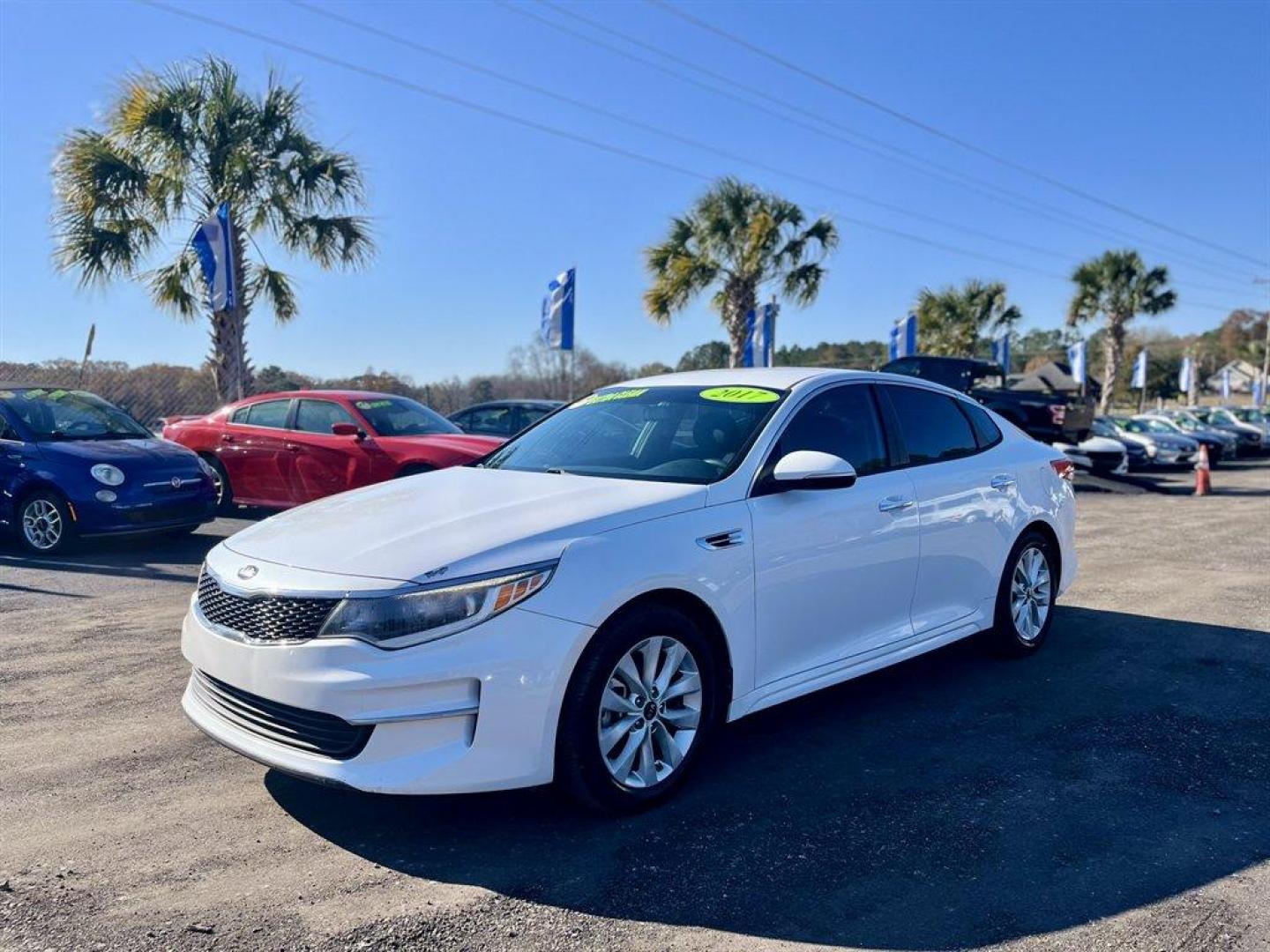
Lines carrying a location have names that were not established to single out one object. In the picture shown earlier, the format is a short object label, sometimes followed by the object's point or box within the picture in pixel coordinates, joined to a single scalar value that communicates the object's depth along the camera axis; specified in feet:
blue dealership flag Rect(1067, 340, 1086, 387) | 109.50
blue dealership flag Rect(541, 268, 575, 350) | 64.44
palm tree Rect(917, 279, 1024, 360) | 121.39
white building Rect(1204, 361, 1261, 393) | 257.55
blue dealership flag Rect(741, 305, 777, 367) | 77.87
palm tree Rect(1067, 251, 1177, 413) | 122.93
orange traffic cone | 61.05
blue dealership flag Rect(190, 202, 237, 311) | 51.83
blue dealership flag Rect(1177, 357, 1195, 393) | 148.15
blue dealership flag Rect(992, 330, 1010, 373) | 121.19
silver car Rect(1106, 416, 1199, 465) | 83.71
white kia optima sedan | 10.75
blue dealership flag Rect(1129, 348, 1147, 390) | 137.80
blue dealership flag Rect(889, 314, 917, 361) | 97.60
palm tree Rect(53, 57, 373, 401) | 52.39
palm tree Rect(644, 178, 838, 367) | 78.95
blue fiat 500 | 29.71
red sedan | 33.91
